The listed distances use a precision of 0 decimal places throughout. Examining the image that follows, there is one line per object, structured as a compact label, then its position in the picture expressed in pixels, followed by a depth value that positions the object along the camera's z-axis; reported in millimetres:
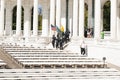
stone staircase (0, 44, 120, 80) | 34938
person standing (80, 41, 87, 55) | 49500
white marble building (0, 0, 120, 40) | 57847
